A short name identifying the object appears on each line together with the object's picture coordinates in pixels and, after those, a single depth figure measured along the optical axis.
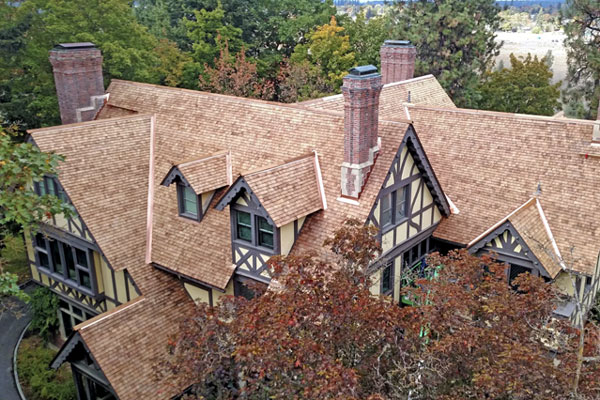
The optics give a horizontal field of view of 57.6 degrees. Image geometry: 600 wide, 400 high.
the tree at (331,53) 47.66
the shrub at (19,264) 29.41
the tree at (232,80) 41.31
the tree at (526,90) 43.41
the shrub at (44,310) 24.23
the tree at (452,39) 44.72
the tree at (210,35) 48.50
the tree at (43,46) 33.56
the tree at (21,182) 14.19
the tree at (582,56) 39.06
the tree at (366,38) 51.78
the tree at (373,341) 10.02
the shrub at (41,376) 21.73
